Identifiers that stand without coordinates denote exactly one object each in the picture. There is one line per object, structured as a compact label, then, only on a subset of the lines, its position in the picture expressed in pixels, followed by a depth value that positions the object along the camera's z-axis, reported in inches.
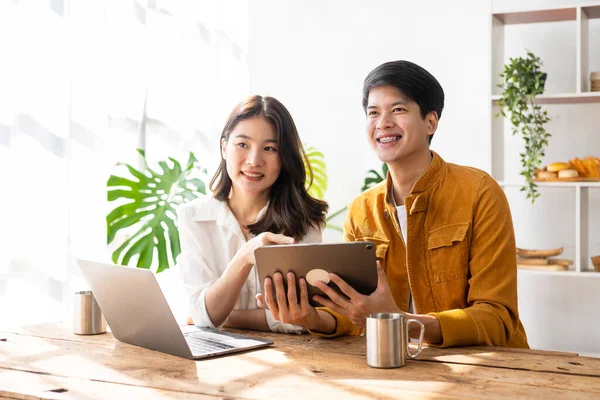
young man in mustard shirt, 76.1
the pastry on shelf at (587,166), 127.3
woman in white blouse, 84.1
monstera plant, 126.4
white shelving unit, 127.6
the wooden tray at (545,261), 129.3
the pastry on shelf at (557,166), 129.3
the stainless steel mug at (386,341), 57.2
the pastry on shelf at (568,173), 127.4
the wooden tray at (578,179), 127.3
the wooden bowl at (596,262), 127.7
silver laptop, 61.1
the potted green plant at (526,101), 129.0
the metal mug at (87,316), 74.2
